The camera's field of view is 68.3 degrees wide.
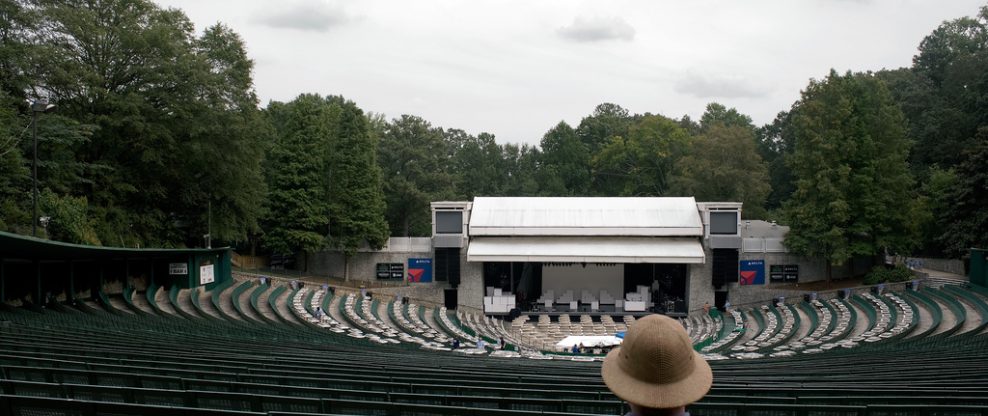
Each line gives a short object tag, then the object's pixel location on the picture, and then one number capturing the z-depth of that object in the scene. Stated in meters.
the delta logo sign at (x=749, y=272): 40.78
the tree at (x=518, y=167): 64.62
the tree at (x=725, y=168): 49.66
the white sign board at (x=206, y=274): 28.91
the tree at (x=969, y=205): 34.75
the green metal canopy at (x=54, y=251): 14.14
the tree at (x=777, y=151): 63.19
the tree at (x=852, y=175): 37.50
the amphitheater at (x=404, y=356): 6.85
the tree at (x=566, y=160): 64.94
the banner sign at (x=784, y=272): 40.75
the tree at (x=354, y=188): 41.84
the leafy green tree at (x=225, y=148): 33.41
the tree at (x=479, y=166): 65.94
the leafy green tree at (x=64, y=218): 25.25
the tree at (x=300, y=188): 41.16
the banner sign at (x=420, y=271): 41.59
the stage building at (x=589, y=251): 39.25
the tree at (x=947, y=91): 45.59
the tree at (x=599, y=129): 74.00
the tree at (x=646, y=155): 61.44
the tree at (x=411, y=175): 51.84
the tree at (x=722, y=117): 76.00
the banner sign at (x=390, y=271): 42.22
